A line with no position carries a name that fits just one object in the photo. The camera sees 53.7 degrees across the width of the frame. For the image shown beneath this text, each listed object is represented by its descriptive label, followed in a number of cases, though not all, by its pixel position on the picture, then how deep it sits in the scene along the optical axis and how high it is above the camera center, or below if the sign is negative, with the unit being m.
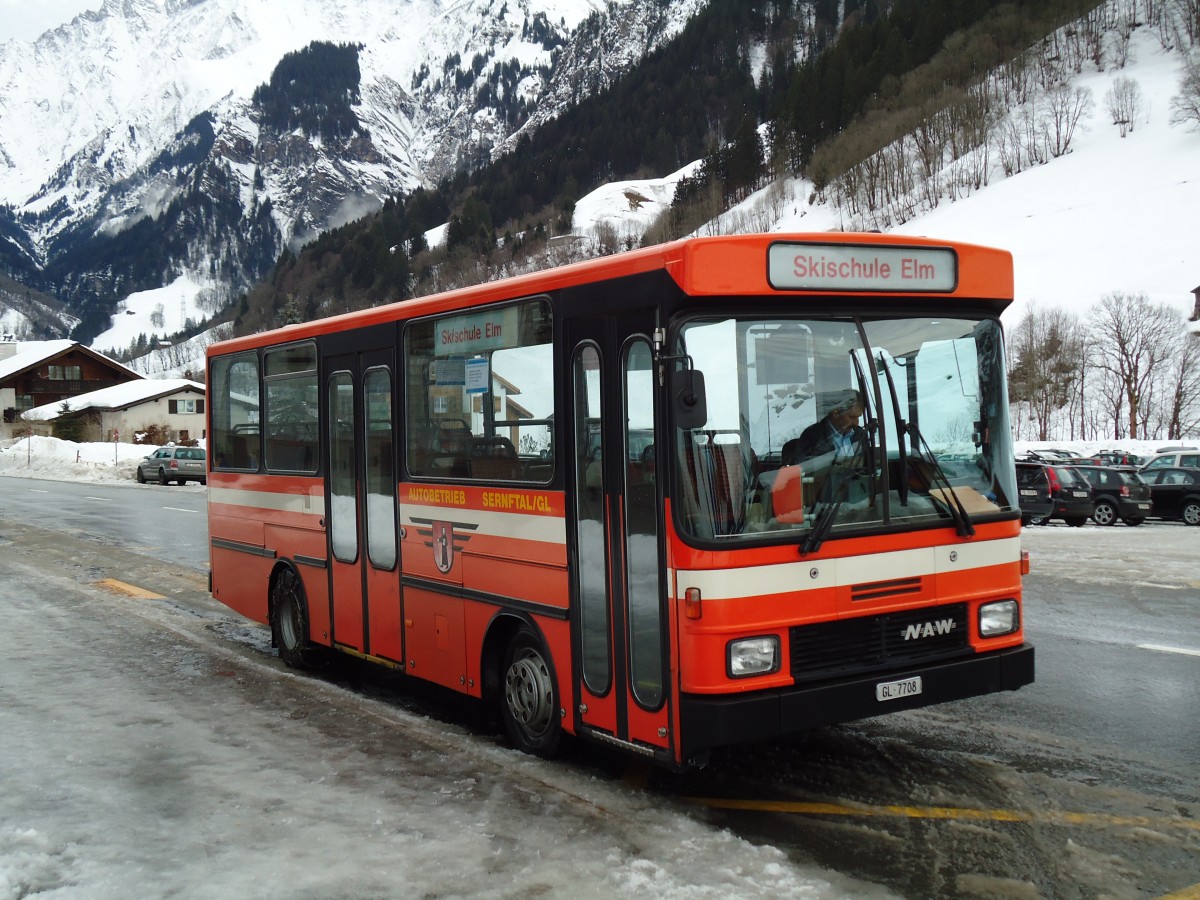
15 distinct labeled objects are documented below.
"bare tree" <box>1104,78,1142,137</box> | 110.19 +30.50
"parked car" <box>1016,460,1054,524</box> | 25.88 -1.31
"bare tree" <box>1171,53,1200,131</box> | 103.94 +28.81
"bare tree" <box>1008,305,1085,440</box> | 67.88 +3.43
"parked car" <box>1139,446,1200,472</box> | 27.16 -0.82
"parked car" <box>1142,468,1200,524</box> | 26.72 -1.55
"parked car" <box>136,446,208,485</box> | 47.97 -0.30
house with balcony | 108.50 +8.25
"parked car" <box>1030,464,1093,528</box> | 26.19 -1.44
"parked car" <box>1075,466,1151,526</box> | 26.44 -1.53
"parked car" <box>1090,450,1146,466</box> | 37.09 -1.01
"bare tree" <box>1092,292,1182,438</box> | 67.12 +4.82
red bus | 5.63 -0.26
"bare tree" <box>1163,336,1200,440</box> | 63.28 +1.96
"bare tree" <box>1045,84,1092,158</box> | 112.38 +30.58
